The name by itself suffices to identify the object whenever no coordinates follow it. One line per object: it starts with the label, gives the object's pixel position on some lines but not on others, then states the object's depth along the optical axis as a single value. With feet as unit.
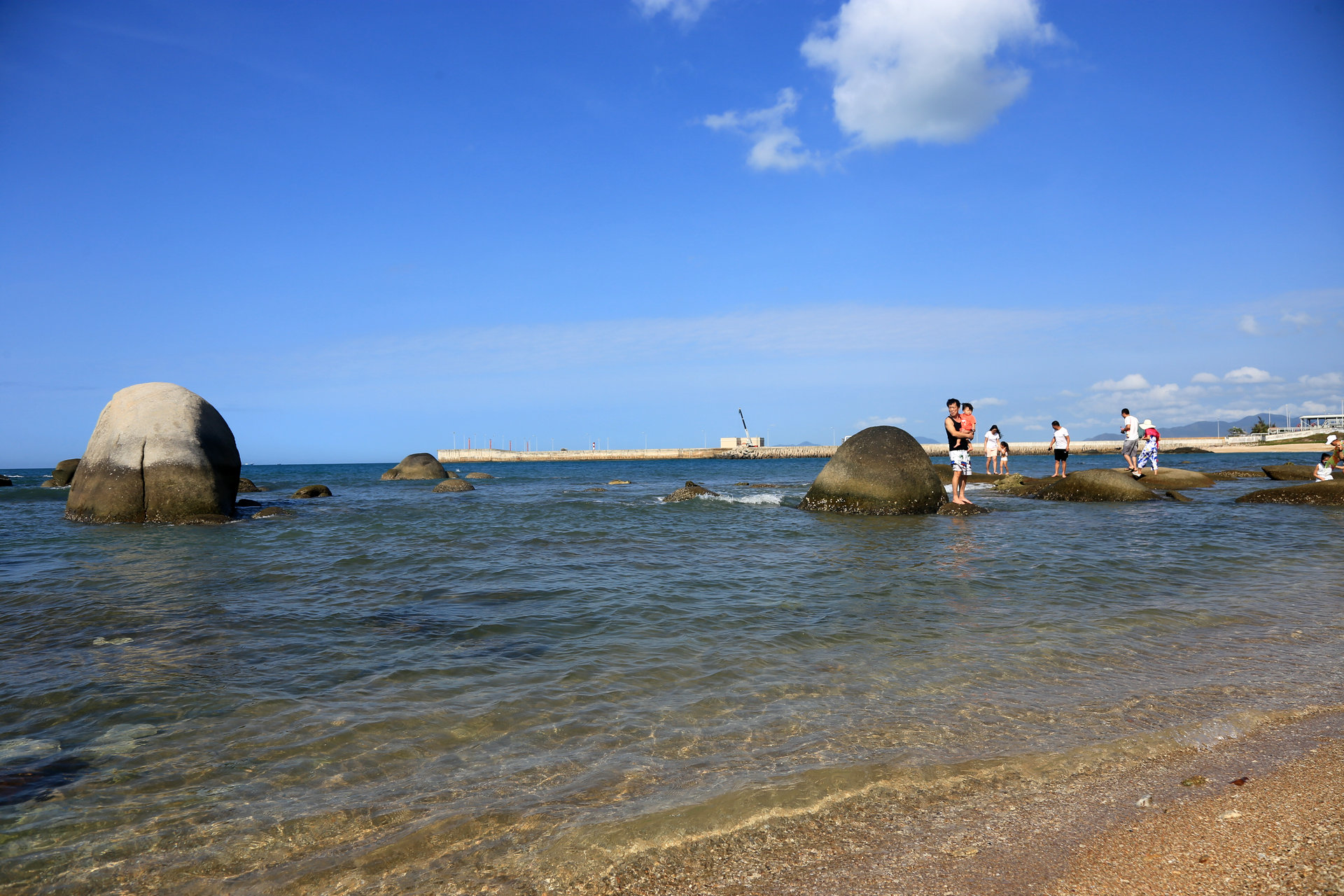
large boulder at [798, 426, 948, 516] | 45.52
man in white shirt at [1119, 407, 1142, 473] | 64.13
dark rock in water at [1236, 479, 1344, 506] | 46.70
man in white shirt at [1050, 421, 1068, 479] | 71.95
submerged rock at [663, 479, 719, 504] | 64.08
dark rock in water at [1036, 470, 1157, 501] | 52.80
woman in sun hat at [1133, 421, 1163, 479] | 72.08
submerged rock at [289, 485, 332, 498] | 75.92
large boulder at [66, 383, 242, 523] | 45.19
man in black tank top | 46.29
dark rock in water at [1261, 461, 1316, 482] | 72.74
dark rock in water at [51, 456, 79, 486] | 93.33
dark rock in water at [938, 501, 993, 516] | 46.09
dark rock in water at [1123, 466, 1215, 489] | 66.95
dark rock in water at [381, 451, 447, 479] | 107.65
